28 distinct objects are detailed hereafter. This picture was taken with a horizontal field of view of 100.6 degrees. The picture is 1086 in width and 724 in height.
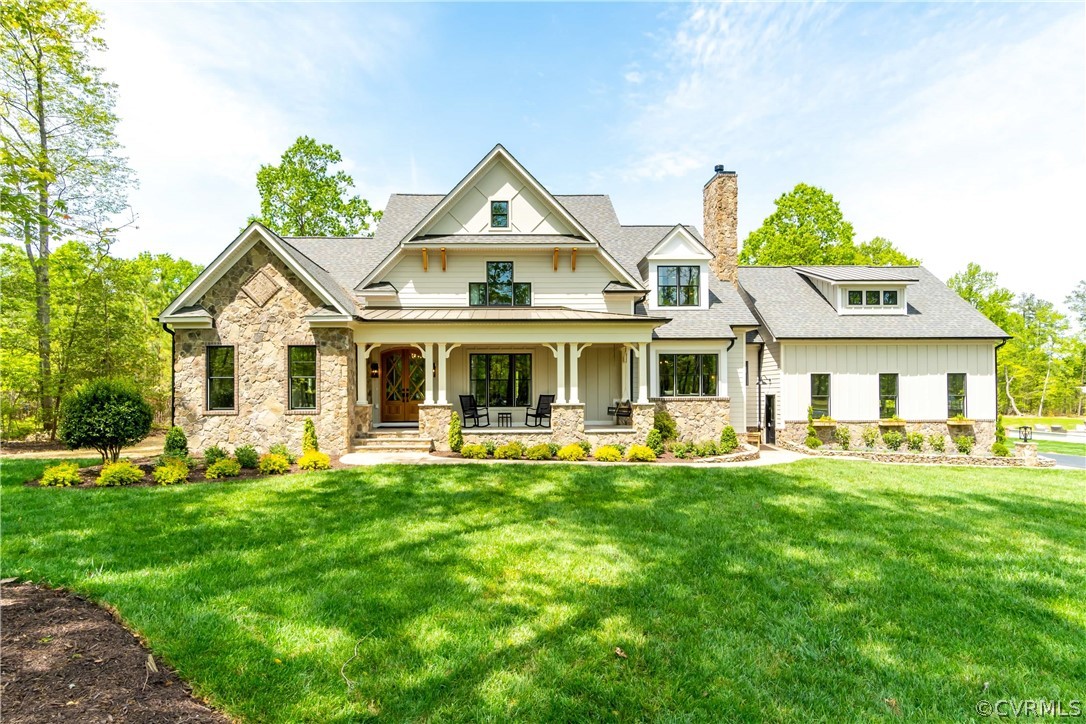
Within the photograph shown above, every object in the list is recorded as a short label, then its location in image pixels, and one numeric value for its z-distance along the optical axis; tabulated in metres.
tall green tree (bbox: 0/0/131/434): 14.63
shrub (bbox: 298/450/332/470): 10.09
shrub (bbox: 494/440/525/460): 11.76
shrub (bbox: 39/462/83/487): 8.45
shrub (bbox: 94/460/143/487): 8.55
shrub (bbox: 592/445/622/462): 11.62
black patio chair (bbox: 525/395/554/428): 13.86
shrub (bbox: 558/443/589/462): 11.73
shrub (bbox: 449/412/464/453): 12.27
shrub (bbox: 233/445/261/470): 10.02
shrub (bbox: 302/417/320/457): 11.54
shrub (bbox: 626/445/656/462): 11.62
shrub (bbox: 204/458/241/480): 9.29
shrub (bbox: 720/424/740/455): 13.20
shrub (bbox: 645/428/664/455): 12.49
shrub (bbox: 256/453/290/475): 9.72
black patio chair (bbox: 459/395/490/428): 13.70
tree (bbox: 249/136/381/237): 27.66
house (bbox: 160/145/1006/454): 12.25
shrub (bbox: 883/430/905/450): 15.63
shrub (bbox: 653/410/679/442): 13.70
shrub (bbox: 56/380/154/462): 9.52
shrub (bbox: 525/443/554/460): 11.72
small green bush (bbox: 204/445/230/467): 10.33
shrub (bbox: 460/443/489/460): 11.65
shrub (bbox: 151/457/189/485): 8.79
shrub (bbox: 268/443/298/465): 11.14
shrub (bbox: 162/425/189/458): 11.38
